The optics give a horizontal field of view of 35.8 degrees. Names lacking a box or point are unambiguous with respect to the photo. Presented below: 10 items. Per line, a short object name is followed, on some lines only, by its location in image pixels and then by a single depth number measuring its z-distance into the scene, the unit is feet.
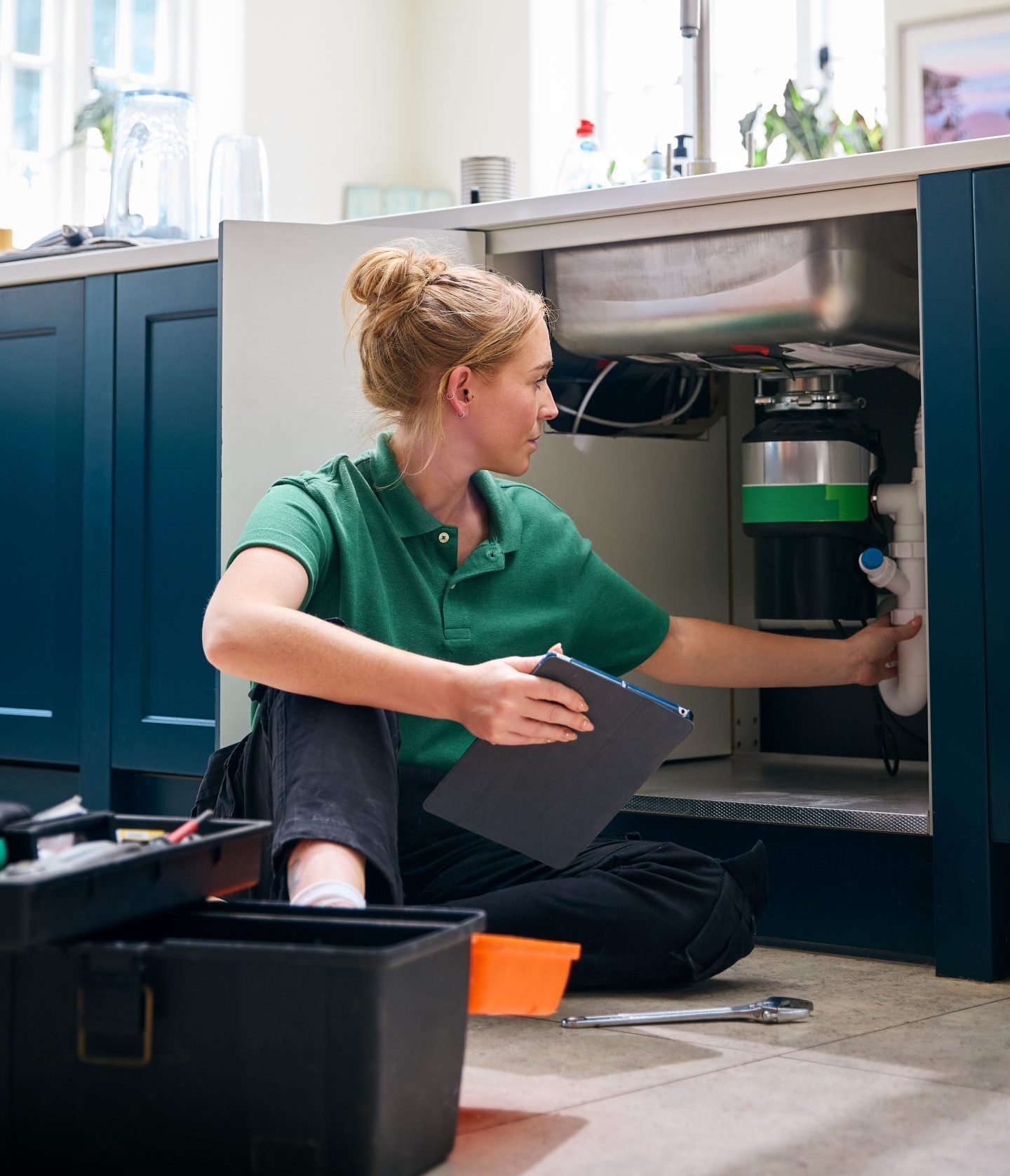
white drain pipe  6.23
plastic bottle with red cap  9.36
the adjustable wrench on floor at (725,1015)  4.62
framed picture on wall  16.49
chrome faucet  7.09
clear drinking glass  8.57
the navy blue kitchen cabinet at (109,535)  7.04
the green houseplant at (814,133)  14.82
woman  4.41
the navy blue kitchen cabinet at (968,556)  5.29
